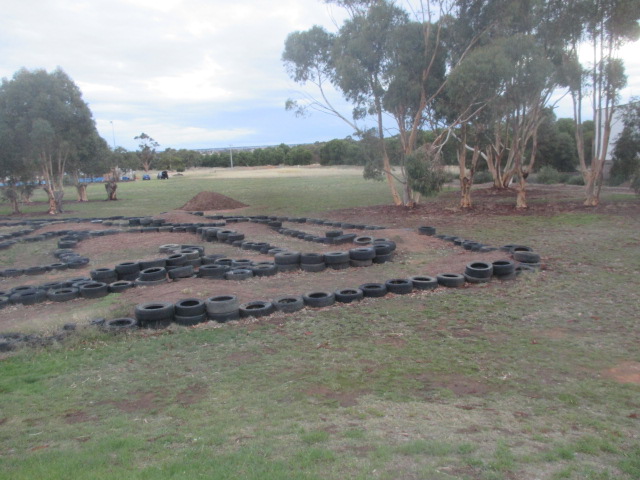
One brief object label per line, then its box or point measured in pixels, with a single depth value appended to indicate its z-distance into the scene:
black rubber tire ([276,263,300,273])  12.59
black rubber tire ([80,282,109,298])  10.84
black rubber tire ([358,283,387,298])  10.19
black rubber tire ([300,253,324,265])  12.68
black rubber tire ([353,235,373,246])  15.48
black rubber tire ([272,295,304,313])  9.34
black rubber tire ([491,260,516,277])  11.27
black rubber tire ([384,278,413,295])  10.38
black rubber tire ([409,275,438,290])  10.62
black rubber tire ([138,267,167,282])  11.76
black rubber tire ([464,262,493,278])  11.09
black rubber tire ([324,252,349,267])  12.86
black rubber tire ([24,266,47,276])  13.70
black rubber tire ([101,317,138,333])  8.34
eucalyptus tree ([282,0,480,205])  25.00
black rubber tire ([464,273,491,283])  11.07
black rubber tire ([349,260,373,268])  13.20
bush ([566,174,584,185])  39.52
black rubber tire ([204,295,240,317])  8.89
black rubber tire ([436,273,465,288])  10.84
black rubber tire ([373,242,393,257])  13.62
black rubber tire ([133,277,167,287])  11.55
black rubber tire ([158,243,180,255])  15.91
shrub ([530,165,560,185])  41.19
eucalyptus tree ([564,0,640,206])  21.80
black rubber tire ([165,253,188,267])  12.80
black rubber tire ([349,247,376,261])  13.12
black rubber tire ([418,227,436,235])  17.23
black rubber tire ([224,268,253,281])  11.86
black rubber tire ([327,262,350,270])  12.90
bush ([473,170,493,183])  48.44
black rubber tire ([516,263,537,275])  11.74
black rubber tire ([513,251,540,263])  12.51
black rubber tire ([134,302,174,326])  8.55
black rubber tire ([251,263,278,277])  12.20
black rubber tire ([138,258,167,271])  12.51
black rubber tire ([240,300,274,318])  9.06
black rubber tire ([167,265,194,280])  12.09
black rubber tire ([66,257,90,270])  14.34
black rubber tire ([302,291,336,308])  9.62
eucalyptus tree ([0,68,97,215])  28.73
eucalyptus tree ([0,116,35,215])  28.86
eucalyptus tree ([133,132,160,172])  110.75
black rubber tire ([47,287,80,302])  10.67
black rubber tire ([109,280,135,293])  11.15
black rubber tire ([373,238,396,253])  13.89
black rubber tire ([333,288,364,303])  9.88
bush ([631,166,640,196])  25.66
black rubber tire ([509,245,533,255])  13.28
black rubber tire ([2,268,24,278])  13.59
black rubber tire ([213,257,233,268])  13.43
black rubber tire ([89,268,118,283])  12.09
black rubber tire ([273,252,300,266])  12.63
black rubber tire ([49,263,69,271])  14.05
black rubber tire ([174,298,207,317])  8.79
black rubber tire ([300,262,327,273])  12.60
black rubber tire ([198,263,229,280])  12.05
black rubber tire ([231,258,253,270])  12.86
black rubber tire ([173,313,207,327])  8.72
